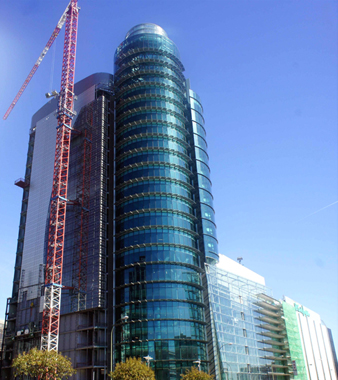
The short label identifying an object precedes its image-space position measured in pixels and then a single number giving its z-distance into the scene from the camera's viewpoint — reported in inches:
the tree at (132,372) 2507.4
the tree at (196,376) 2747.3
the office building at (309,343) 5049.2
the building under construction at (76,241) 3597.4
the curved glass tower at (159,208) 3395.7
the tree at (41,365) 2474.2
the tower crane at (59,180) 3223.4
